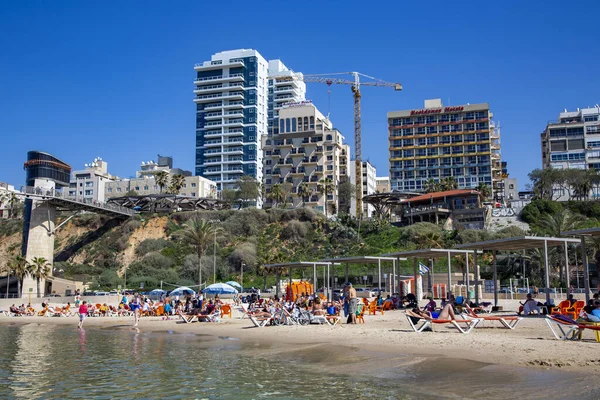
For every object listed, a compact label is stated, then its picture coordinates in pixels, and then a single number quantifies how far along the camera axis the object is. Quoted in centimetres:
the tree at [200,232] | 6041
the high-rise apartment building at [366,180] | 11684
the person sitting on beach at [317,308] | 2169
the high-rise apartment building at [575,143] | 10000
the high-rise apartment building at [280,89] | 14338
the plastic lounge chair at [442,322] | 1591
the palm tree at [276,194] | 9462
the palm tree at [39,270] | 5712
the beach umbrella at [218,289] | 4031
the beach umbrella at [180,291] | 4180
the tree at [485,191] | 8956
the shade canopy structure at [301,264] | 3596
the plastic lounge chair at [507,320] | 1669
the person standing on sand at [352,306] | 2111
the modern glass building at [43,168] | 13625
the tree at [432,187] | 9661
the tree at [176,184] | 9700
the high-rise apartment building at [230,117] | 13175
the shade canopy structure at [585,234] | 1936
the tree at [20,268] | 5653
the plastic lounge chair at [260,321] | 2197
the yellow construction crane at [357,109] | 11081
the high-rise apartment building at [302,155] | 10512
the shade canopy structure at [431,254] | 2697
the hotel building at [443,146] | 11044
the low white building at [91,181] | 12479
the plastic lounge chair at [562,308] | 1813
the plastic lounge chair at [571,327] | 1293
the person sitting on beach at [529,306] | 2042
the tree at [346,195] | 10758
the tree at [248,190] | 10390
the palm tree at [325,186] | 10025
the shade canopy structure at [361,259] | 3241
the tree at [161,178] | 9474
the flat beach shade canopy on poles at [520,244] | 2167
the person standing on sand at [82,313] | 2729
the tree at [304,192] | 9788
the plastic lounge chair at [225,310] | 2806
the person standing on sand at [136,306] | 2716
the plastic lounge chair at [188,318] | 2662
